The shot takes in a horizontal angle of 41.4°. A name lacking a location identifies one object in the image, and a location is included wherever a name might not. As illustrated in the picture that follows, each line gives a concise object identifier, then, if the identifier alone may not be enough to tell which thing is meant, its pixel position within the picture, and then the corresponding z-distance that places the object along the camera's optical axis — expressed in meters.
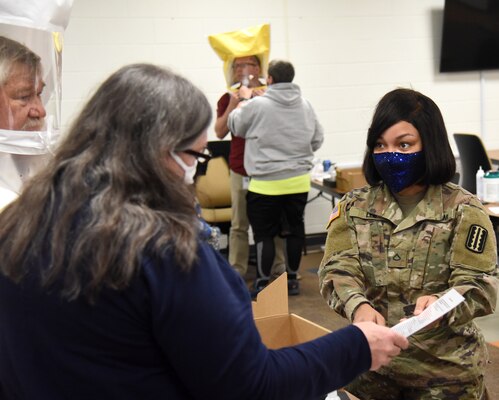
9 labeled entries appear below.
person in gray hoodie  4.16
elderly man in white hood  1.88
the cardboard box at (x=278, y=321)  1.83
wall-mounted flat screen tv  5.82
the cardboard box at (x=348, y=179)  4.45
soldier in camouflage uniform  1.60
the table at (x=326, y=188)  4.60
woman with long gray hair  0.95
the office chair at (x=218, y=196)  5.04
